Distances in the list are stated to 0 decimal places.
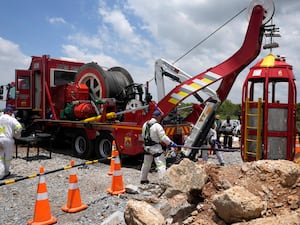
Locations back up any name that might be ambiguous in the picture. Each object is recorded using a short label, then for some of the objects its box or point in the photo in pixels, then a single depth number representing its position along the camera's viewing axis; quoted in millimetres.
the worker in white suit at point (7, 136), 5807
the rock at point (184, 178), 2998
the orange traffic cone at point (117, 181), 4727
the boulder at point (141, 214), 2787
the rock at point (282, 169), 2746
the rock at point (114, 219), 3288
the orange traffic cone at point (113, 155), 5054
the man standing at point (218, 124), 9903
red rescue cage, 4210
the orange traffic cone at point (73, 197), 3968
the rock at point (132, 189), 4669
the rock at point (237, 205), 2372
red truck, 5857
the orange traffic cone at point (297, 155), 4191
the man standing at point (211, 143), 6803
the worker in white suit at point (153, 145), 5229
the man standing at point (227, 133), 10347
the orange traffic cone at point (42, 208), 3521
